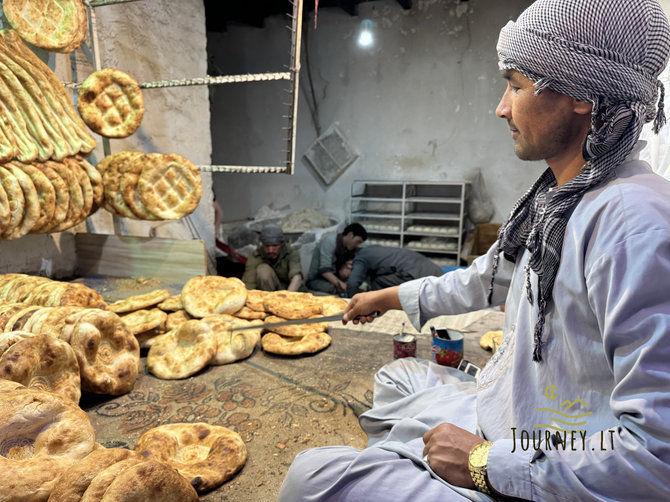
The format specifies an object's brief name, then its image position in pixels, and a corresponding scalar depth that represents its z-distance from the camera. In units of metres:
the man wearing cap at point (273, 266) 5.85
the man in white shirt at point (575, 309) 0.96
